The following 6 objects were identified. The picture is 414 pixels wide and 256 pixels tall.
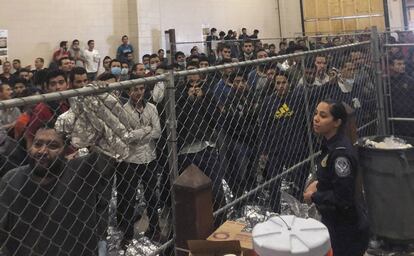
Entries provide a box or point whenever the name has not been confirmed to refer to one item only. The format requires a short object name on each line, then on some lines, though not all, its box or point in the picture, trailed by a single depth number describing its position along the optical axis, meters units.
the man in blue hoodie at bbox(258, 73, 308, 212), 4.17
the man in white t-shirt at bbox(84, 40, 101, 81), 11.73
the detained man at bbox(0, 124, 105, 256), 2.12
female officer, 2.70
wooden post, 2.00
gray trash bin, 3.45
